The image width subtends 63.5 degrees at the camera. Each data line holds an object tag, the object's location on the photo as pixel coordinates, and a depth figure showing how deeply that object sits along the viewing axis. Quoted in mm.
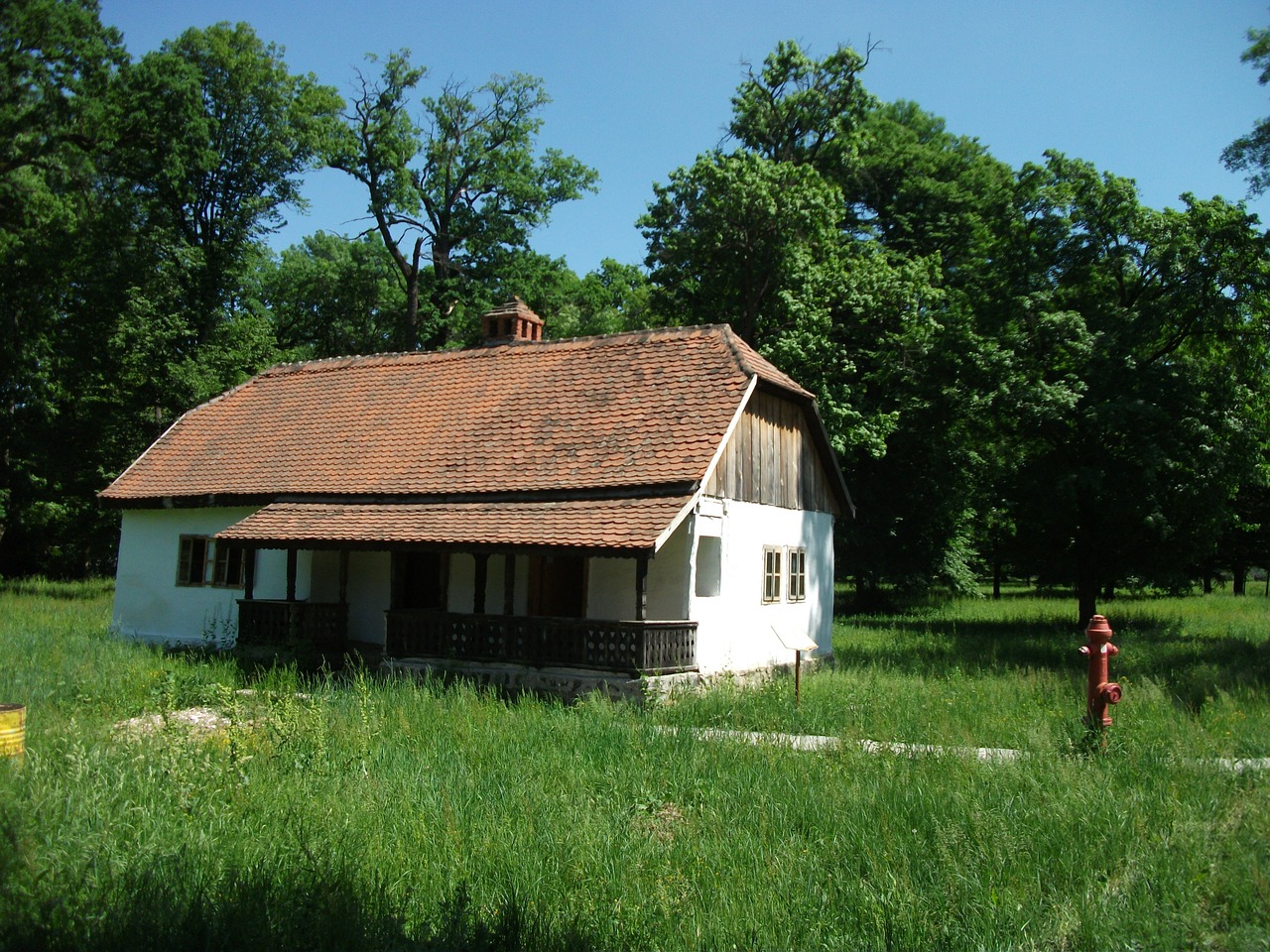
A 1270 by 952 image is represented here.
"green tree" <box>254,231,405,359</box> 43188
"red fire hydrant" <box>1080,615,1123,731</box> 9797
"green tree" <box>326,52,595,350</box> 40812
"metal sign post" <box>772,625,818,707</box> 13945
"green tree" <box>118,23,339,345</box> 35500
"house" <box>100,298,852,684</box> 16453
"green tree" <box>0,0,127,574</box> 31031
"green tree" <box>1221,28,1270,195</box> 20734
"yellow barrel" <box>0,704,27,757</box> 8812
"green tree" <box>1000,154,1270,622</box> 23922
